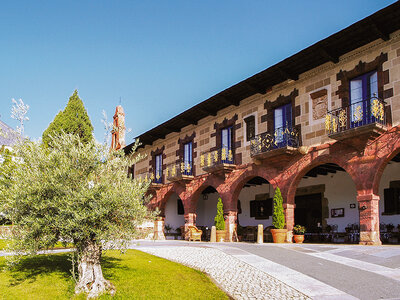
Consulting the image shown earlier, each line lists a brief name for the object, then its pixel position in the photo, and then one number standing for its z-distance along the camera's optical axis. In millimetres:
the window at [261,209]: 21734
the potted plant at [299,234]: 15477
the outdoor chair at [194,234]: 19867
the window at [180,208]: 27641
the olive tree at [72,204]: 7387
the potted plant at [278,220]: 15344
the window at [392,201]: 15898
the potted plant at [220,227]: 18438
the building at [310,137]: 12938
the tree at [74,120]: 25438
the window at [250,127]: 18144
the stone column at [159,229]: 24028
